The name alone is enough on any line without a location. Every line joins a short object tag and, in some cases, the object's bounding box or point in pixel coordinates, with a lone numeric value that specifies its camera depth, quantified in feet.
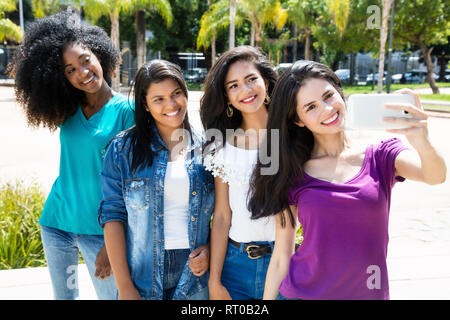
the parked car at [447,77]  124.66
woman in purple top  5.30
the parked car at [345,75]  112.98
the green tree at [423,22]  68.69
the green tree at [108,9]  64.13
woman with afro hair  7.54
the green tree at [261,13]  71.46
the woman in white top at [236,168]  6.41
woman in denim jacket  6.48
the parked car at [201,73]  93.69
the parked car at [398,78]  119.55
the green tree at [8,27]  81.15
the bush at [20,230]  12.82
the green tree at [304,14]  82.64
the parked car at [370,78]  111.24
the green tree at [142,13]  73.51
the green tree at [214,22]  80.12
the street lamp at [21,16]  91.66
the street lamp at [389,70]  55.68
